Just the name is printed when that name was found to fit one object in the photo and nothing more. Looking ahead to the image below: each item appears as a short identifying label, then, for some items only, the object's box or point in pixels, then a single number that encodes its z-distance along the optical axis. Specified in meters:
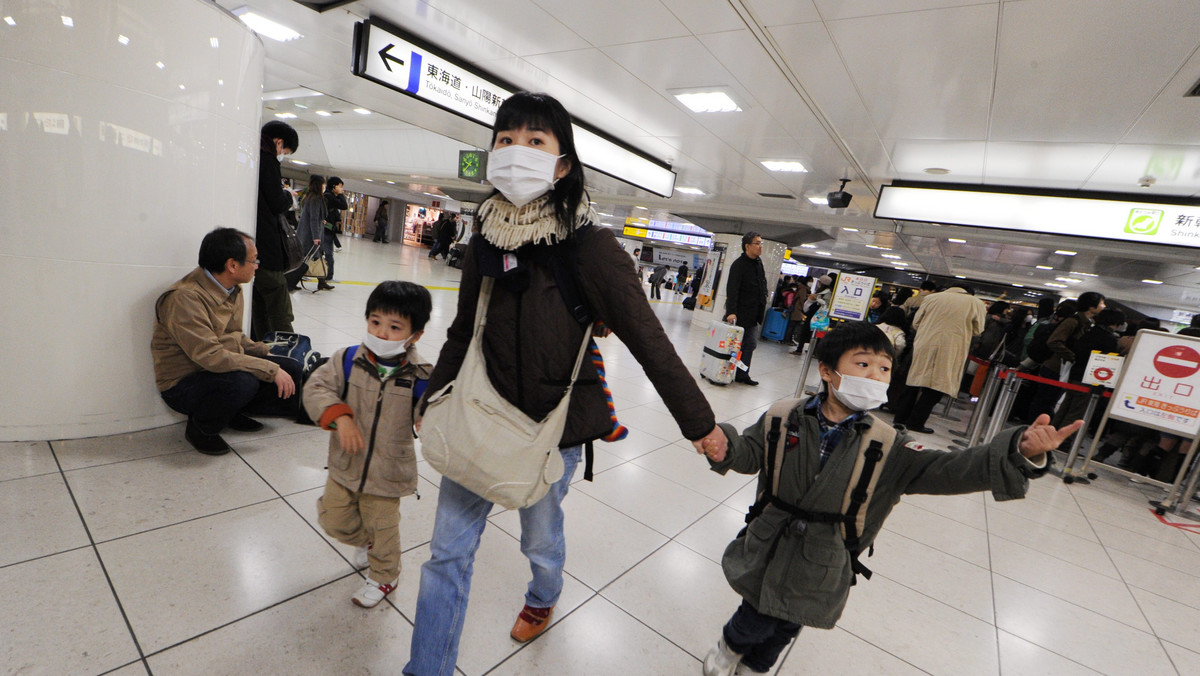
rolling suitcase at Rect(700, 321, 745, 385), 6.06
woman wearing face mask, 1.25
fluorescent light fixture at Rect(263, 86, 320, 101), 8.53
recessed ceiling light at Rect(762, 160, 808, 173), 6.82
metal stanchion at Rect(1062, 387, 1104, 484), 4.42
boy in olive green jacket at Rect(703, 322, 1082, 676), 1.44
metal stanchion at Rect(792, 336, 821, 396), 5.85
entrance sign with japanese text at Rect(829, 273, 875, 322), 5.99
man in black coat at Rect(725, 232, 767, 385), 5.63
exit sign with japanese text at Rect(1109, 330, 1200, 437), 4.08
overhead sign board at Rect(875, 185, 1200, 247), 4.86
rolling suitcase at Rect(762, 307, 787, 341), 13.03
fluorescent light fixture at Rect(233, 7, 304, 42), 4.67
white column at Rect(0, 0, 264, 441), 2.33
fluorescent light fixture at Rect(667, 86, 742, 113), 4.71
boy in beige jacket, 1.74
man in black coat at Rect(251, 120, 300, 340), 3.49
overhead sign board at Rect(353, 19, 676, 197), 4.11
